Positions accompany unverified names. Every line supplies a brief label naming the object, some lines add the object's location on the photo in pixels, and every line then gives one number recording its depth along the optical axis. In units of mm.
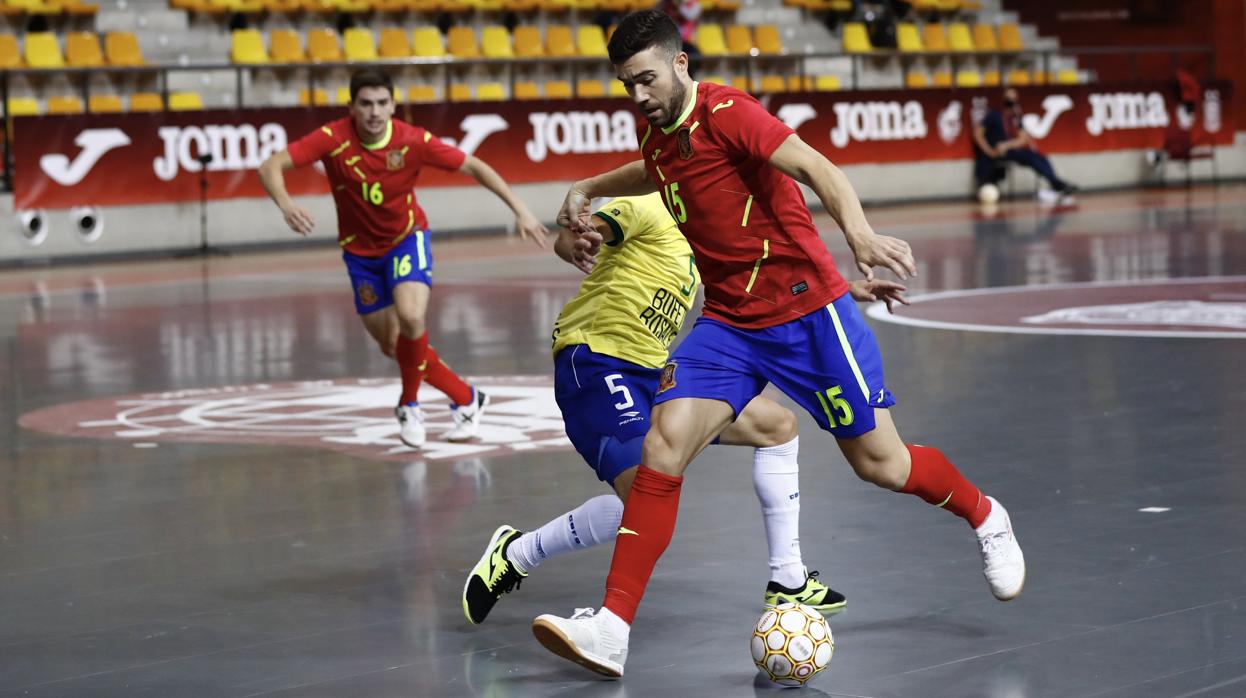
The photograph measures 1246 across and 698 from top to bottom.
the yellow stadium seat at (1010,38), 37156
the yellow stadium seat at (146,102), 25875
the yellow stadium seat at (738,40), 33031
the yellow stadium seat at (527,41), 30234
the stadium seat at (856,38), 34438
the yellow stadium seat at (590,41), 30938
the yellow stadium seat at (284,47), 28125
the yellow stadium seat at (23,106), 24953
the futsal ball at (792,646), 5559
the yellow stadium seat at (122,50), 26641
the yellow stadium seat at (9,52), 25484
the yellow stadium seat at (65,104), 25328
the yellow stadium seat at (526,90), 29641
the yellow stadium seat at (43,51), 25875
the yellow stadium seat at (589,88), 30134
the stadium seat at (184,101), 26312
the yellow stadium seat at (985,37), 36594
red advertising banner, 24328
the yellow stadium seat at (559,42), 30562
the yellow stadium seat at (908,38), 35062
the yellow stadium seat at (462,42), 29688
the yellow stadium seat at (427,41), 29406
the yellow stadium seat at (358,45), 28750
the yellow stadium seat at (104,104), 25609
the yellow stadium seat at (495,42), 29875
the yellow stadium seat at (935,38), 35469
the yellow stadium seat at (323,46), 28438
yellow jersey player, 6441
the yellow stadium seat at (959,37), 35800
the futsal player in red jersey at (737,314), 5859
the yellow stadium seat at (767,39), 33344
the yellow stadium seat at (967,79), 35344
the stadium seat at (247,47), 27828
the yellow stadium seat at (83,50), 26359
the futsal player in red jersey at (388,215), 10445
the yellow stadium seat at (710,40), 32531
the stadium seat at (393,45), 29172
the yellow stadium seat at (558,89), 29859
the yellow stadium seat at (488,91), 29172
